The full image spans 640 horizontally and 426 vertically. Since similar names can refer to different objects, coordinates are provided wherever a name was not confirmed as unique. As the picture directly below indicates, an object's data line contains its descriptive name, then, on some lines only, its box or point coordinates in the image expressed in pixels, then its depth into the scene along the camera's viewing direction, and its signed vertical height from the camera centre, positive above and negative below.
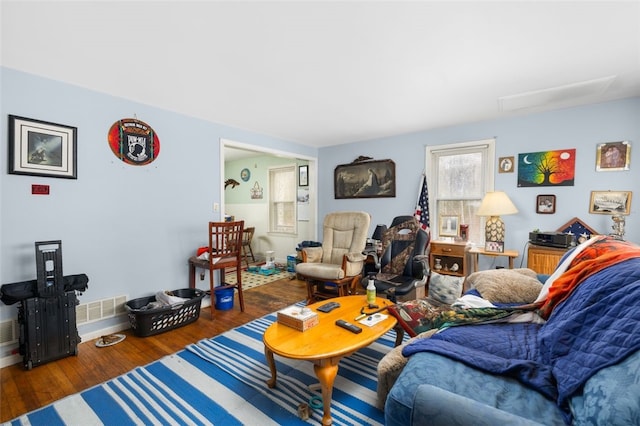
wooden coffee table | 1.56 -0.82
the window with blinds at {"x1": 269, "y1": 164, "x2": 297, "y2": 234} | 5.94 +0.14
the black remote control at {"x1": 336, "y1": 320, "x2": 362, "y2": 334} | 1.82 -0.80
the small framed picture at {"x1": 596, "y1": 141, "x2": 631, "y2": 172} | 3.02 +0.56
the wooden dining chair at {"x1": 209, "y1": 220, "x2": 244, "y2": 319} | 2.99 -0.46
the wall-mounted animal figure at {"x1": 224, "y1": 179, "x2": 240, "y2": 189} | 6.79 +0.56
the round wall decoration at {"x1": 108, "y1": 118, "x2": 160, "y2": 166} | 2.77 +0.65
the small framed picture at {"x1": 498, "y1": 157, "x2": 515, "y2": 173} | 3.62 +0.55
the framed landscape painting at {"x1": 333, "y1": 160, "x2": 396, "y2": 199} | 4.57 +0.45
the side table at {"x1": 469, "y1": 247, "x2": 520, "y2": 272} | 3.36 -0.58
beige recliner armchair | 3.29 -0.67
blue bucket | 3.31 -1.10
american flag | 4.18 +0.02
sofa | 0.93 -0.68
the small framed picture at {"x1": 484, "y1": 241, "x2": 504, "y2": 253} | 3.49 -0.50
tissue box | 1.88 -0.77
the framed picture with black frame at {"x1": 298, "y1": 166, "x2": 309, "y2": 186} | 5.49 +0.59
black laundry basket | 2.60 -1.06
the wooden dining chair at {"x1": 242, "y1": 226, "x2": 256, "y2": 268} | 5.94 -0.73
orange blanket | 1.51 -0.33
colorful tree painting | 3.29 +0.47
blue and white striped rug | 1.62 -1.22
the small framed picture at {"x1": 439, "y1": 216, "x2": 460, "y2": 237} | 4.10 -0.29
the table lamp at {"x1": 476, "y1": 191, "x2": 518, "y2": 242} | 3.32 -0.05
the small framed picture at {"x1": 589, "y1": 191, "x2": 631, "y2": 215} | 3.03 +0.05
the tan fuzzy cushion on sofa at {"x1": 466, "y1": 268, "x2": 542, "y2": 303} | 2.12 -0.62
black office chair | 2.79 -0.63
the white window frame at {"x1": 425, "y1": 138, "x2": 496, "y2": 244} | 3.75 +0.63
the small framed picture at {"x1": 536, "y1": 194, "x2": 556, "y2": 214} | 3.39 +0.03
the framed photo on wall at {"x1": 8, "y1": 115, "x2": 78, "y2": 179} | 2.23 +0.47
